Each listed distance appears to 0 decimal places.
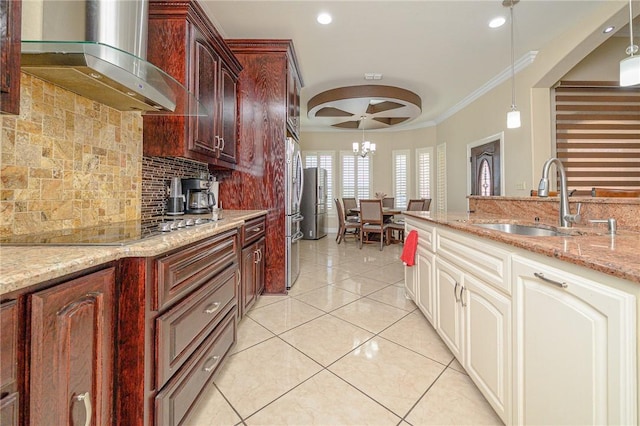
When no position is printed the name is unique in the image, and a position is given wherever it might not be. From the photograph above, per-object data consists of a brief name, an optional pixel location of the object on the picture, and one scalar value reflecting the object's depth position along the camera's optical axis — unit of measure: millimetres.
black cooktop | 888
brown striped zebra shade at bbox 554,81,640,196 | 3557
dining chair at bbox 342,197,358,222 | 6760
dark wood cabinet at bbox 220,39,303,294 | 2805
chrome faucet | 1408
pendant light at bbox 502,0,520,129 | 2527
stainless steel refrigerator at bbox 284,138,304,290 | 2852
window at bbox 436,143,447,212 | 6172
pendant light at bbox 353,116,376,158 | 5621
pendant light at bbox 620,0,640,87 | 1727
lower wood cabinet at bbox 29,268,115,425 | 607
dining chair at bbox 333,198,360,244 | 5680
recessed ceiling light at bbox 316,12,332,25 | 2691
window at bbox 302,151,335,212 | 7406
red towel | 2268
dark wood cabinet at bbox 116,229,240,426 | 862
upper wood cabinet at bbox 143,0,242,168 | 1813
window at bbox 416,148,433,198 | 6800
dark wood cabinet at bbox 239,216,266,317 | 2124
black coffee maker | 2246
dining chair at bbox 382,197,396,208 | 6777
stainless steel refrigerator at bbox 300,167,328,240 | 6219
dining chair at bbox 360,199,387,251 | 5093
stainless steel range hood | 980
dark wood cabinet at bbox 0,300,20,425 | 531
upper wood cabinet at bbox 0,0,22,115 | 706
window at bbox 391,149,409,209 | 7180
